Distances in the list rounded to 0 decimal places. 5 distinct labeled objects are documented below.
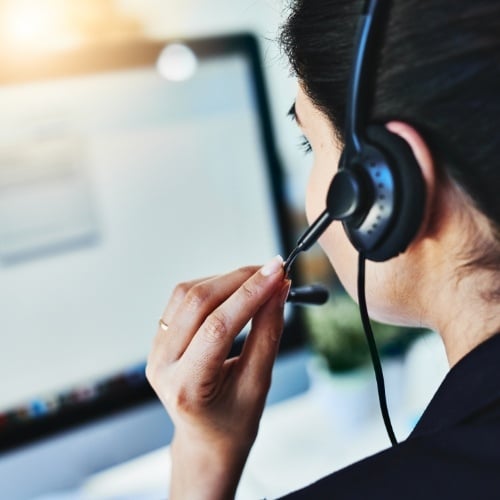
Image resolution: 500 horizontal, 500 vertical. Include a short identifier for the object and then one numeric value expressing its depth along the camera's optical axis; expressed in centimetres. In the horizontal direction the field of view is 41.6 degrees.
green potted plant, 86
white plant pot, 85
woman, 37
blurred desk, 75
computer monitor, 66
